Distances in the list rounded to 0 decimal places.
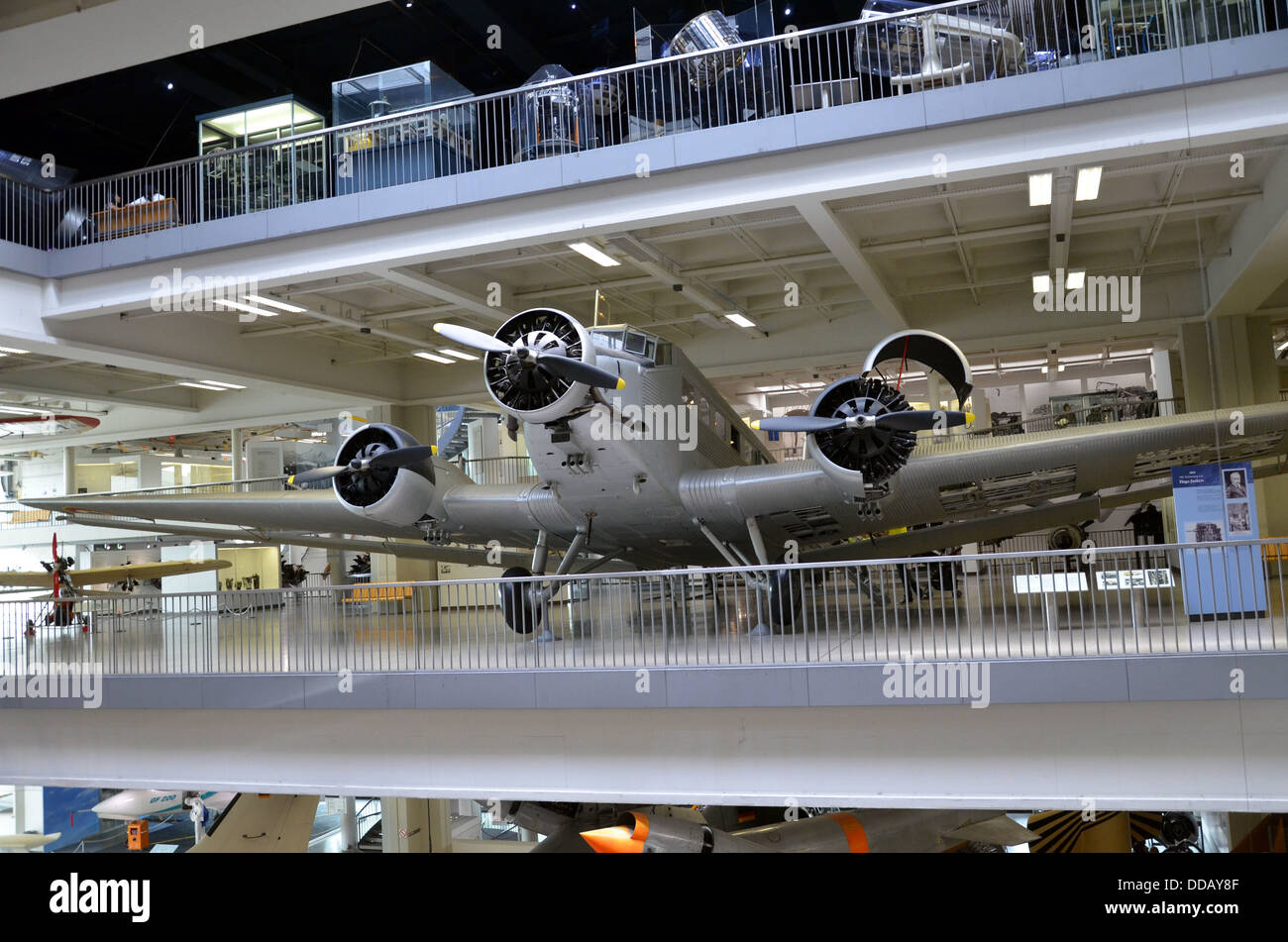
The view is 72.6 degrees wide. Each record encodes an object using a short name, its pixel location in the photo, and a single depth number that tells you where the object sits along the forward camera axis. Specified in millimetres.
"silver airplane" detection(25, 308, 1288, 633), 11633
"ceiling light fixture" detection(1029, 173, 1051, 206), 12273
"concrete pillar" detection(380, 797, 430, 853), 20125
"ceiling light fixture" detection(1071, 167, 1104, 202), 12066
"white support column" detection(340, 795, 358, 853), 24406
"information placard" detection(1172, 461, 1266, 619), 9945
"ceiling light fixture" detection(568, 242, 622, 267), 14547
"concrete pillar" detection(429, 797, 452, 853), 20672
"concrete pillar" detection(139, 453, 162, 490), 31266
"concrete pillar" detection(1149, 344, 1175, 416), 22359
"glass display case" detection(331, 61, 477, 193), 14672
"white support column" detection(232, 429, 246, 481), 26406
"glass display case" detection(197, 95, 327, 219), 15734
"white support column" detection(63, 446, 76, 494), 30719
